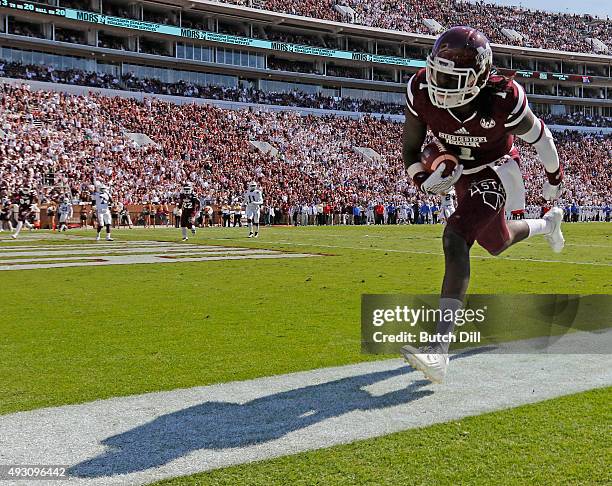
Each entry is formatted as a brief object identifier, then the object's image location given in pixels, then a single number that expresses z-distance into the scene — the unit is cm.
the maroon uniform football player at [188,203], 2368
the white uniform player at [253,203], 2430
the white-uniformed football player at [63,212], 3206
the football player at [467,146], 446
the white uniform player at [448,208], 2190
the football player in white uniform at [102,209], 2262
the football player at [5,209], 3111
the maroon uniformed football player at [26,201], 3203
